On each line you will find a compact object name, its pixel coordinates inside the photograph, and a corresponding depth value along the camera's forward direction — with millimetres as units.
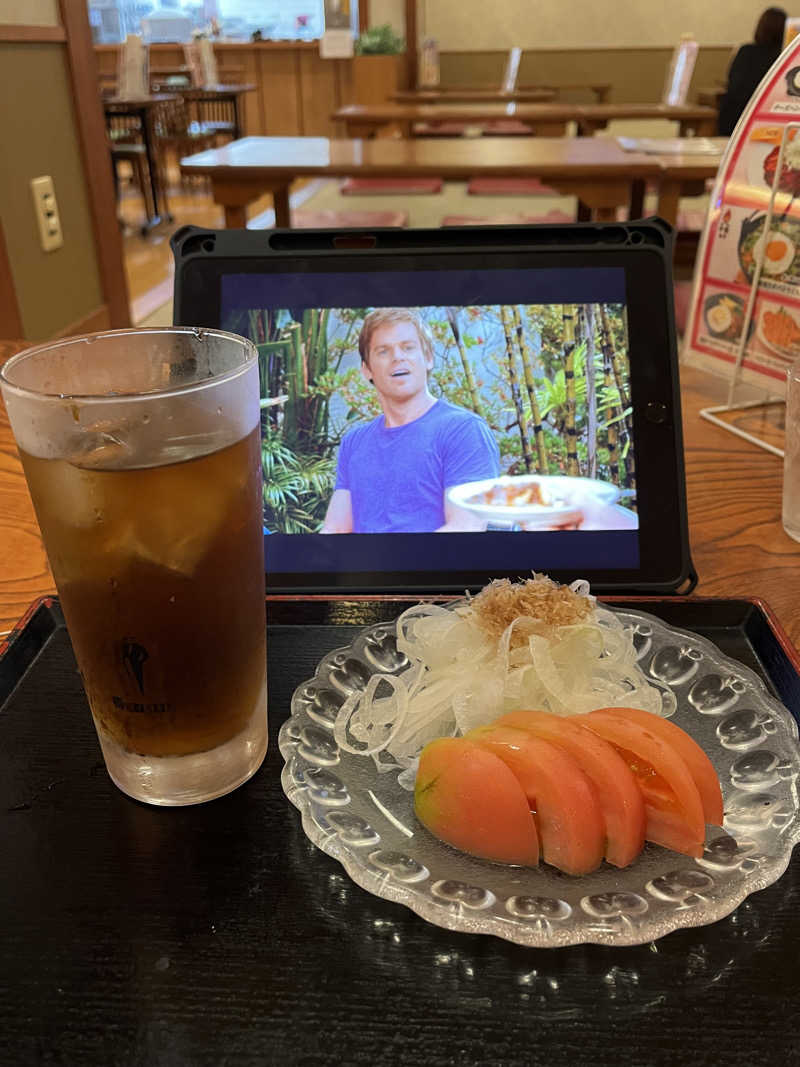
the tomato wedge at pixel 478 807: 453
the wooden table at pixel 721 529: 762
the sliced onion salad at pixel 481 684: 552
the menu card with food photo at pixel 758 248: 1017
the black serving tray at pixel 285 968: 375
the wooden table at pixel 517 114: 3918
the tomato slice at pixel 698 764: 474
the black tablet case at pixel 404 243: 734
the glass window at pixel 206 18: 8750
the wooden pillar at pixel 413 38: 7867
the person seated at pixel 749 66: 4758
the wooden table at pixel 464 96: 4887
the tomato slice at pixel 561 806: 445
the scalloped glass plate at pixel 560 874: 418
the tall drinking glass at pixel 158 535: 449
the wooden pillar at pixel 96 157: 2771
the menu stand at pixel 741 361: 1003
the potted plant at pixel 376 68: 6129
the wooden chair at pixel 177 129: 6453
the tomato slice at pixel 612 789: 451
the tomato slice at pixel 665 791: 455
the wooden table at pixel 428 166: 2648
